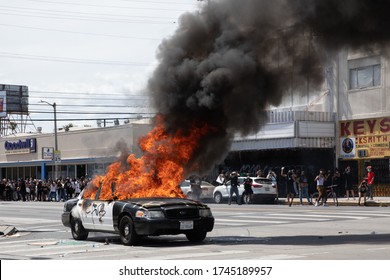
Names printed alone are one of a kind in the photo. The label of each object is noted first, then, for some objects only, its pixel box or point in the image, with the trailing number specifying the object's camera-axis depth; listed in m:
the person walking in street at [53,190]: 49.52
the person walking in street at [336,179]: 33.72
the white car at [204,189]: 38.25
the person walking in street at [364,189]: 32.15
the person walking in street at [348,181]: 35.66
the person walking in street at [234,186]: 35.44
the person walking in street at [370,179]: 32.06
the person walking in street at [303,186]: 34.16
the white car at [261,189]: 36.47
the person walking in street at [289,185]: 35.50
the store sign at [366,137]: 36.94
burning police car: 14.70
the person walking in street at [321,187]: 32.25
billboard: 76.56
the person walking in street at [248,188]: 35.31
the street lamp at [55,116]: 54.78
